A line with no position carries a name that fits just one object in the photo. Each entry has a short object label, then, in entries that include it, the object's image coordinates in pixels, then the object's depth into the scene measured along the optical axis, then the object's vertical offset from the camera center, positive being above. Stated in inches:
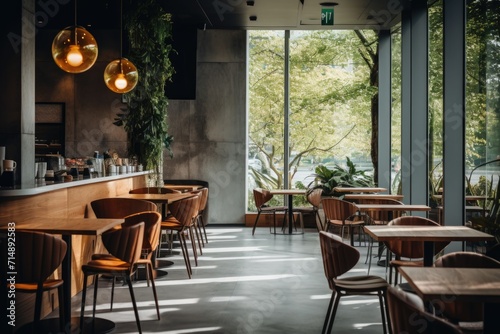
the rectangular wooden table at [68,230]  173.6 -20.7
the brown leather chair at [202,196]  348.7 -22.0
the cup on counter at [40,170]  241.3 -4.8
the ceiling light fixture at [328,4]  401.6 +104.6
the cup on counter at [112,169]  331.0 -5.7
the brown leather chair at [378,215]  341.4 -32.1
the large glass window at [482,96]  236.4 +27.3
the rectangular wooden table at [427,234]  184.2 -23.2
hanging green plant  383.9 +50.6
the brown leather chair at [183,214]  286.5 -26.6
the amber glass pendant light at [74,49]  244.5 +44.7
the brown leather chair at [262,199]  445.4 -29.2
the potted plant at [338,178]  455.5 -13.8
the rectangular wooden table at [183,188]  411.8 -19.7
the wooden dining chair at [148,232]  211.1 -25.9
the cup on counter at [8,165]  198.7 -2.3
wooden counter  189.9 -17.3
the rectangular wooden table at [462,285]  110.1 -24.3
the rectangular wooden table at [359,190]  404.9 -20.0
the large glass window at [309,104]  488.1 +45.5
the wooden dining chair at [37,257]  157.6 -26.0
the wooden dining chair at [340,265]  169.8 -30.0
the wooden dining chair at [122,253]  181.9 -28.8
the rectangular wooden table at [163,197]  290.2 -19.3
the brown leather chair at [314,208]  445.1 -36.4
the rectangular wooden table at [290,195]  439.8 -26.1
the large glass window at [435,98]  322.3 +34.5
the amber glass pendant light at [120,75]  312.7 +43.8
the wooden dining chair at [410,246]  220.4 -31.3
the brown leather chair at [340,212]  329.4 -28.9
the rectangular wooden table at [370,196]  355.9 -21.7
